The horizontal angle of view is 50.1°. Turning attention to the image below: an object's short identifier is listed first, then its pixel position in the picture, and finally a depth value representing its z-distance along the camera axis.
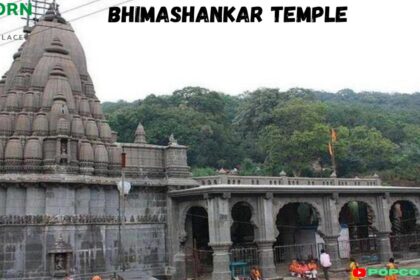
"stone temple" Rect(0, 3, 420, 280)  20.02
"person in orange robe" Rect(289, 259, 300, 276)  22.27
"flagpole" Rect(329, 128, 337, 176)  39.76
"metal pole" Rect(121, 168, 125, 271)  18.58
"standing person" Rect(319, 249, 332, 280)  20.46
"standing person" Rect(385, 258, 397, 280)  15.84
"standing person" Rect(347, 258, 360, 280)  16.54
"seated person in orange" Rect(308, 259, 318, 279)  21.30
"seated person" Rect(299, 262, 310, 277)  21.63
